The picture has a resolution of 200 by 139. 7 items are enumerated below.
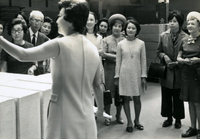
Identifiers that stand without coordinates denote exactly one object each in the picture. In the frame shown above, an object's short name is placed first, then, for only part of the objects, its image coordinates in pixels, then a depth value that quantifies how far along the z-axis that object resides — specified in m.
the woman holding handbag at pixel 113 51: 4.48
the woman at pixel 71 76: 1.71
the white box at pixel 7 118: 2.16
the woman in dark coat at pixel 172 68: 4.20
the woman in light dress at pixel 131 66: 4.11
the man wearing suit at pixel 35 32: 4.28
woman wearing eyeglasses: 3.60
